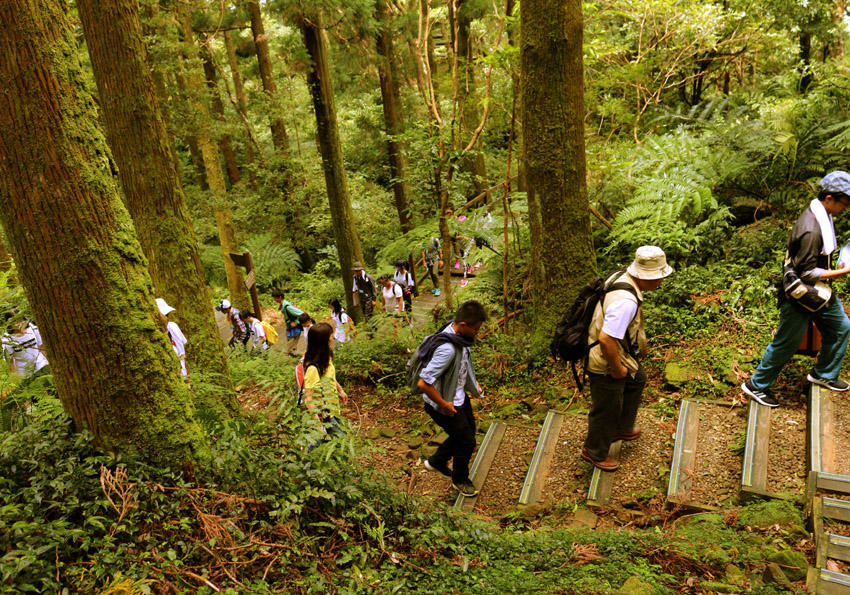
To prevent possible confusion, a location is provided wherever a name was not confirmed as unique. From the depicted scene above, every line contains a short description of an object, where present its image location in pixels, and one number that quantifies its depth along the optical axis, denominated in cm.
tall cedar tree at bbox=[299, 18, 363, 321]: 1044
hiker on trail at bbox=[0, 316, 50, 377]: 475
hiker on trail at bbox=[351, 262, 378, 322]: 1143
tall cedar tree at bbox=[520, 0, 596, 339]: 602
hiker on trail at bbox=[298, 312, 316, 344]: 1011
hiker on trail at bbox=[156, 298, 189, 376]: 547
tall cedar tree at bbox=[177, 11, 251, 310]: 1223
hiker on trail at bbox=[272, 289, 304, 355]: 1050
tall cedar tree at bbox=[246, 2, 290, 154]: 1548
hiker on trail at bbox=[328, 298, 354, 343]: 1098
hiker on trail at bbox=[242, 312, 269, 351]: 1066
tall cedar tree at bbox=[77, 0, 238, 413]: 529
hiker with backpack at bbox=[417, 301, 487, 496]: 454
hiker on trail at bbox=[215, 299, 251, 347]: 1086
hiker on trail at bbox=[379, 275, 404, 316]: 1187
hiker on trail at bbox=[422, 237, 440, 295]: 1406
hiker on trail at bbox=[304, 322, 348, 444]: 475
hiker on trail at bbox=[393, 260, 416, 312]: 1236
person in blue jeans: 434
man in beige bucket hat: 421
